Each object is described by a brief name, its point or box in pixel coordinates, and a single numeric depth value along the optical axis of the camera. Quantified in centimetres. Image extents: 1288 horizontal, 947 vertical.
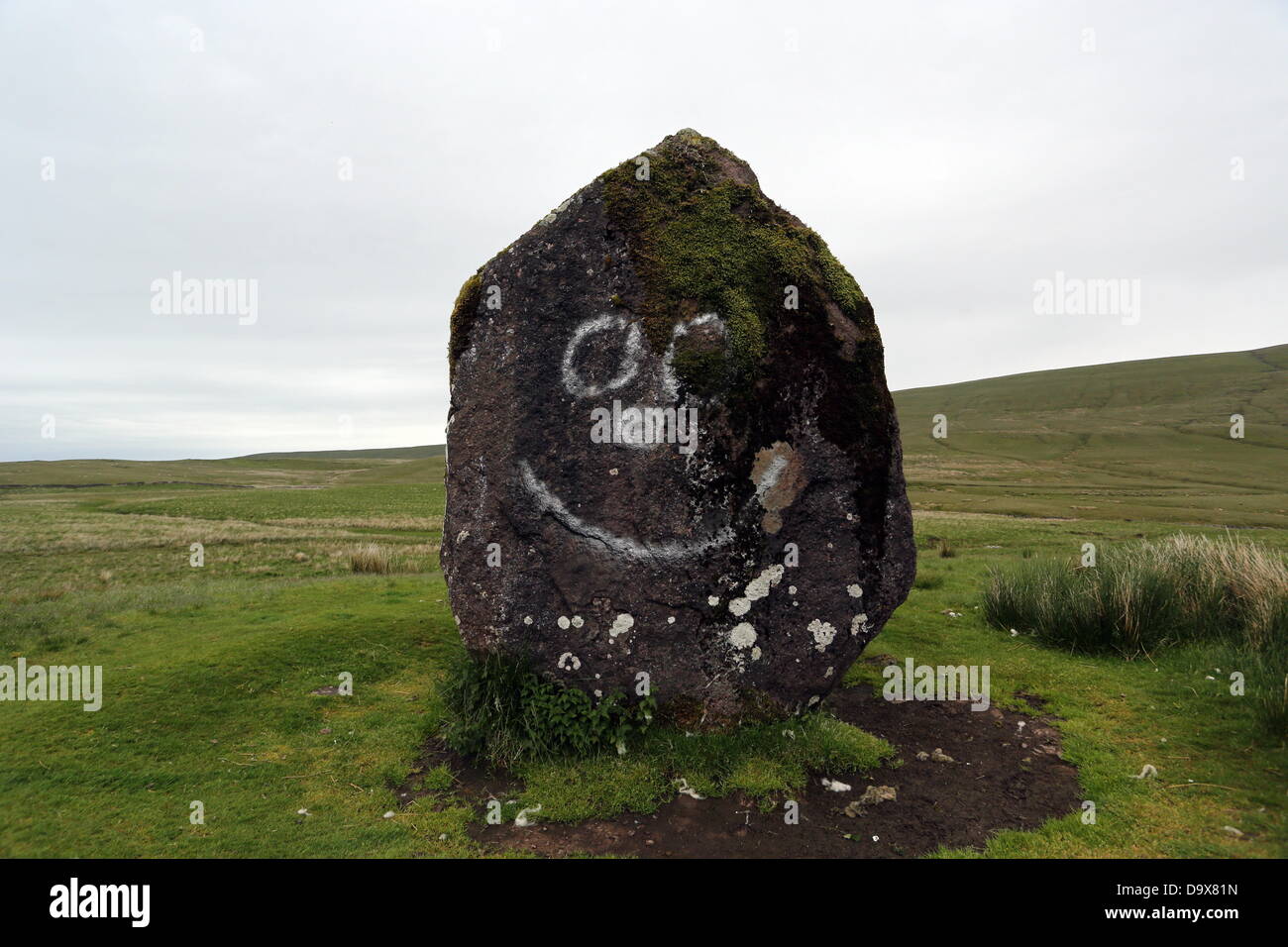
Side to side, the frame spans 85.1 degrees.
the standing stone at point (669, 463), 712
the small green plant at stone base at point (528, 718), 683
